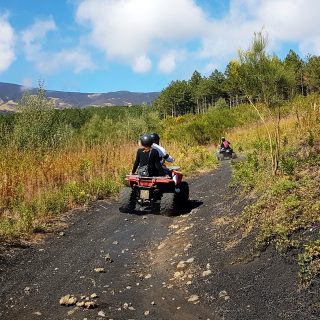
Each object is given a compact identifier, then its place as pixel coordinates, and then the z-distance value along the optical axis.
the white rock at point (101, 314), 4.75
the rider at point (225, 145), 21.58
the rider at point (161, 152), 10.38
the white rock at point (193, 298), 5.04
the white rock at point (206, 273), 5.69
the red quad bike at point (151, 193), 9.41
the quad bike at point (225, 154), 21.39
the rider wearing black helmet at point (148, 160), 9.95
